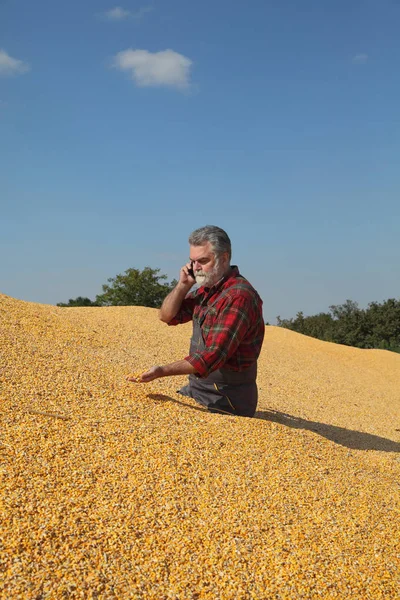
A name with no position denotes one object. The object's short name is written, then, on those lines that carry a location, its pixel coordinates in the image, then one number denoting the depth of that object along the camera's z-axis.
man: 3.85
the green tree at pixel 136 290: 22.27
